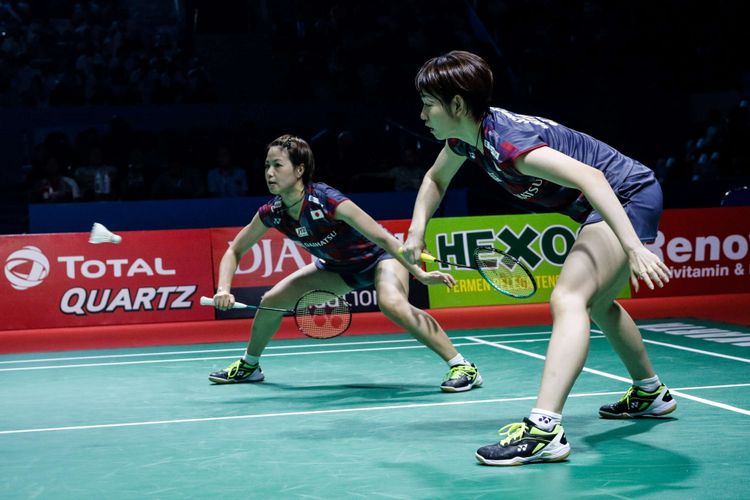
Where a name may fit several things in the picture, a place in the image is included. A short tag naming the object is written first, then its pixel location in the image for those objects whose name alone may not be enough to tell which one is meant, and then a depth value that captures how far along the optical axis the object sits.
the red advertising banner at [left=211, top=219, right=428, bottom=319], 10.08
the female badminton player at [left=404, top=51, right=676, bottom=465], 3.59
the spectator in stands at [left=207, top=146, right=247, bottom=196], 12.25
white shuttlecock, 5.96
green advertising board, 10.30
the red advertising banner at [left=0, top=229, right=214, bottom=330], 9.80
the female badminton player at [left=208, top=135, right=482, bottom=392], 5.64
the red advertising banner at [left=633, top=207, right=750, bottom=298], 10.91
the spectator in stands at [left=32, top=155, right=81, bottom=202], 11.34
